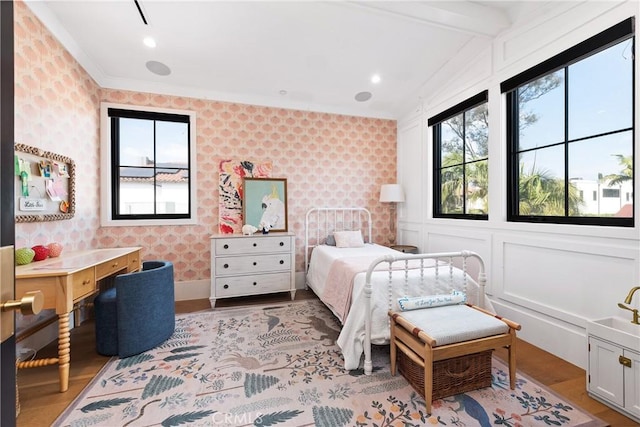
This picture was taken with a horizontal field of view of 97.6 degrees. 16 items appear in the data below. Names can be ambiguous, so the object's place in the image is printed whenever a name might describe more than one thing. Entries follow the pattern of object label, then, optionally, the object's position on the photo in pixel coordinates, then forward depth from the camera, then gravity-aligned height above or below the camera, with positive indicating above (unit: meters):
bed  2.10 -0.64
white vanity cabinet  1.60 -0.99
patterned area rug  1.63 -1.20
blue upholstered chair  2.28 -0.86
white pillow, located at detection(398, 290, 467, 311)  2.05 -0.66
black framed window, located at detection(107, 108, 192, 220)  3.52 +0.61
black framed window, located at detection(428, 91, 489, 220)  3.14 +0.65
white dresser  3.36 -0.65
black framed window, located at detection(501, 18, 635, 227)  1.99 +0.64
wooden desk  1.83 -0.49
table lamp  4.18 +0.28
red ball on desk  2.17 -0.31
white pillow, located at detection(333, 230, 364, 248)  3.82 -0.37
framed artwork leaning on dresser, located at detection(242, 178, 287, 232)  3.88 +0.13
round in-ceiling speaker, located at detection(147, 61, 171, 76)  3.16 +1.66
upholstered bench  1.68 -0.82
